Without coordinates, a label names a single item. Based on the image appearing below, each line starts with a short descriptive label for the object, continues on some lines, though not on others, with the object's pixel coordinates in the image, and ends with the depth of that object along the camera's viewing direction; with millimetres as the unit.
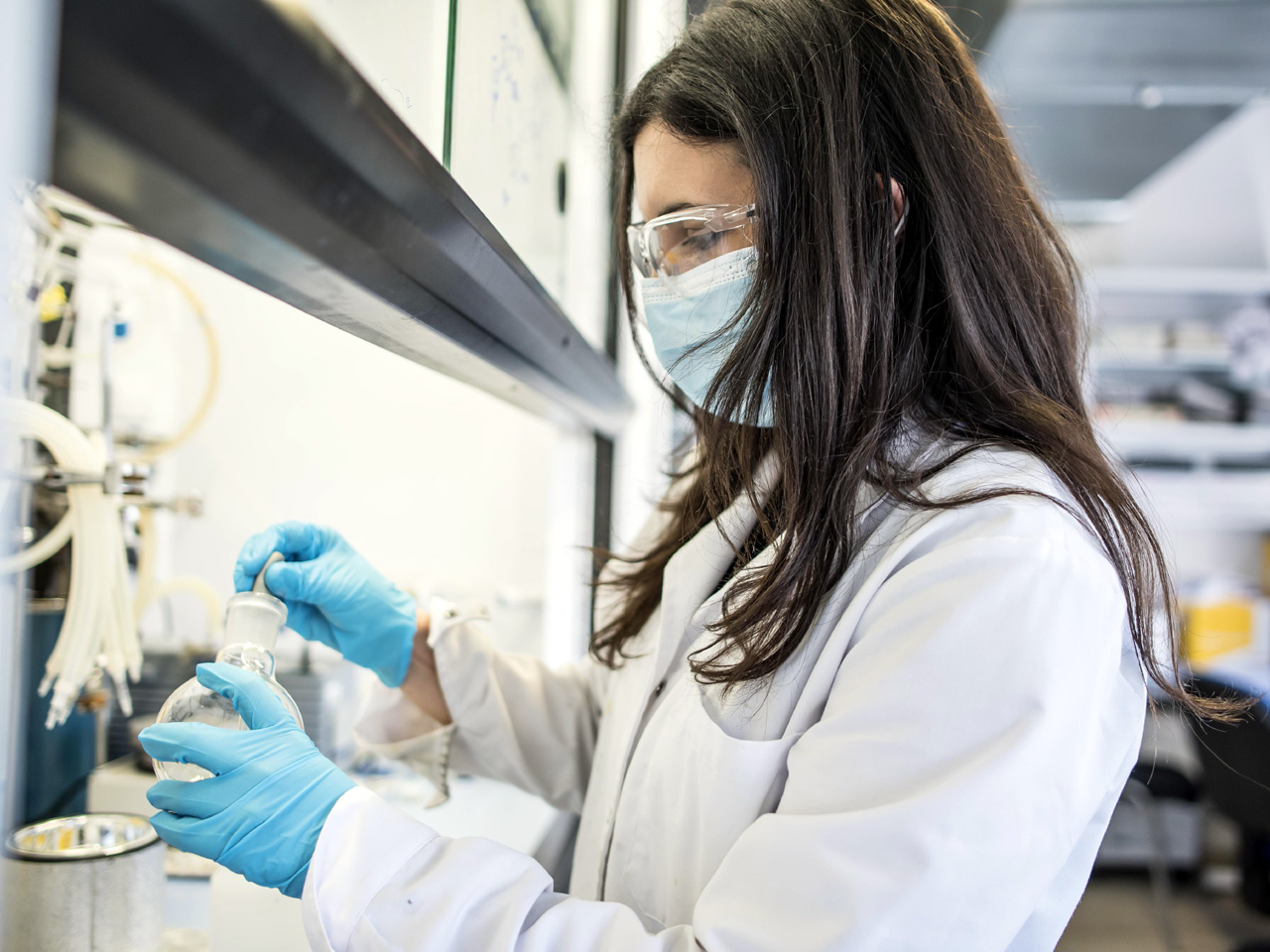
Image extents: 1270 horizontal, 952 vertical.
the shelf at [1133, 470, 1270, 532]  3545
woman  591
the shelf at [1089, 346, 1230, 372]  3539
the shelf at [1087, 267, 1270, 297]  3555
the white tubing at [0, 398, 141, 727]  939
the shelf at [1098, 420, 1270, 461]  3527
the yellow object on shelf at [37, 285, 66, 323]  1095
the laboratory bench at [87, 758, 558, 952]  826
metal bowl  803
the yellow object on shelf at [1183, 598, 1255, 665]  3496
